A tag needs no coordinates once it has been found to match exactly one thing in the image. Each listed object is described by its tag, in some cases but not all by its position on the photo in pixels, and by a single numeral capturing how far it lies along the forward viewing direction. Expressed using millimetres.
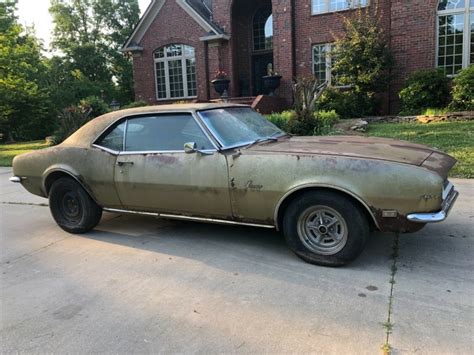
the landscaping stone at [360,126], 11969
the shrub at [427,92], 14406
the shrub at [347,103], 15422
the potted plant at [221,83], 19000
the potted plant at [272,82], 18062
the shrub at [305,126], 11092
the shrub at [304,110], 11109
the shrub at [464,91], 13352
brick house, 15453
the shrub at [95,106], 15813
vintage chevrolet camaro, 3617
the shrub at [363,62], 15328
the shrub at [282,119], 11384
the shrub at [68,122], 13547
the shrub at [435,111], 13216
